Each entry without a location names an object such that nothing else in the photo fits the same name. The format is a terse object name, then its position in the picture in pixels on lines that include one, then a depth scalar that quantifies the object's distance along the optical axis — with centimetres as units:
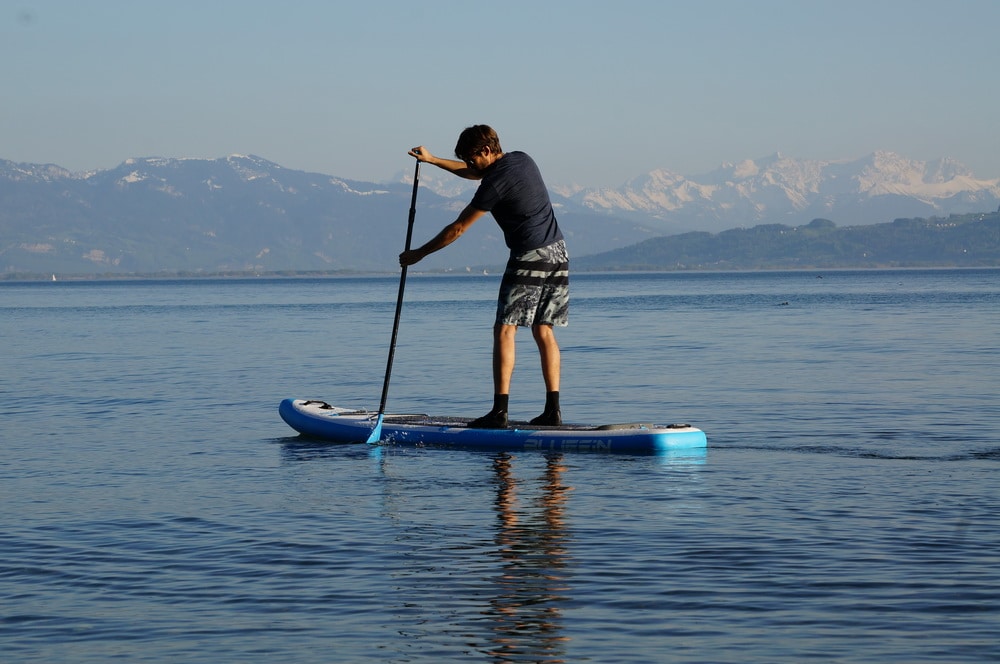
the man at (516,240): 1243
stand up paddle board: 1288
